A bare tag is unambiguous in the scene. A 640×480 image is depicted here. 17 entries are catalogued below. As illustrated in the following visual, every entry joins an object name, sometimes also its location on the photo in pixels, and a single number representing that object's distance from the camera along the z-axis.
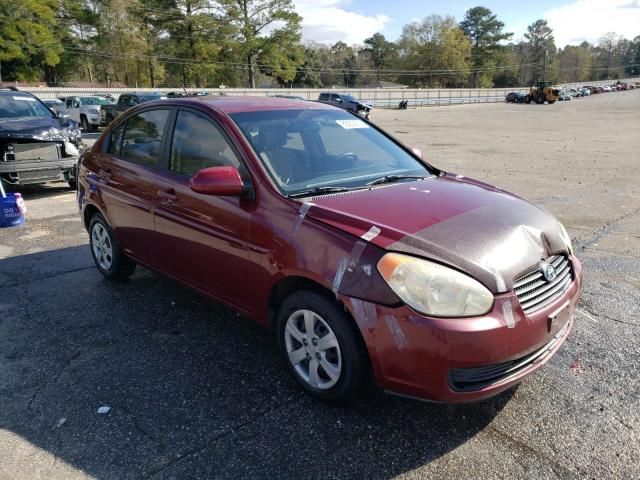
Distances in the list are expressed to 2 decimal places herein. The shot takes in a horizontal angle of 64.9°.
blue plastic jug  6.63
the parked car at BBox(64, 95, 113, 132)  21.92
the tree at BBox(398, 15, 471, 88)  109.38
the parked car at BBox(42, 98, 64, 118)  24.33
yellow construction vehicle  60.91
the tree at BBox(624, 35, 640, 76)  154.38
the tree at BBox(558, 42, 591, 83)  149.00
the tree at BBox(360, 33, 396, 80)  124.00
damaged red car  2.41
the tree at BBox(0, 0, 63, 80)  49.50
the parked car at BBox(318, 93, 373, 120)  32.62
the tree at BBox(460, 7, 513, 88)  118.31
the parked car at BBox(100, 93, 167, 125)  20.31
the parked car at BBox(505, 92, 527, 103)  65.25
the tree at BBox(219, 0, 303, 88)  60.81
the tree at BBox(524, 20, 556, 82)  137.25
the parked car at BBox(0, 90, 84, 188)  8.16
